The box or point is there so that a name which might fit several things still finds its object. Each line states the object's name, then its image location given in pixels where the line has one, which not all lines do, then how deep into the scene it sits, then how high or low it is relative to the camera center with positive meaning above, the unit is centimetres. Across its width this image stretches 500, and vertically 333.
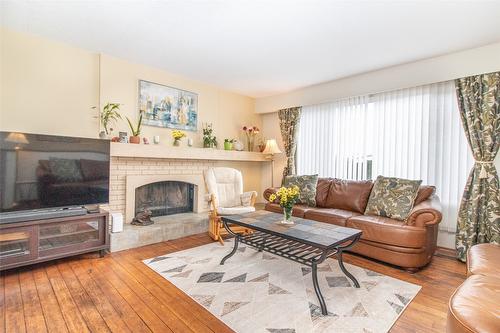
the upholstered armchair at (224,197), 350 -47
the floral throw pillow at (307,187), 398 -31
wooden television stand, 242 -81
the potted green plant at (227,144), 479 +41
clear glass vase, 261 -49
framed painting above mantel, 385 +95
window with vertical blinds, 330 +45
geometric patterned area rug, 176 -106
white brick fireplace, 336 -23
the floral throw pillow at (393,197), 302 -35
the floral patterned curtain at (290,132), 491 +69
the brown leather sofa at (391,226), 260 -65
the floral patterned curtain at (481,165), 285 +7
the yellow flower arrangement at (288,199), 259 -33
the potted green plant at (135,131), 357 +47
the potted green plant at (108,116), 341 +65
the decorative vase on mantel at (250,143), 543 +49
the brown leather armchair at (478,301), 112 -66
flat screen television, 247 -9
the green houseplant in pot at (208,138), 447 +50
